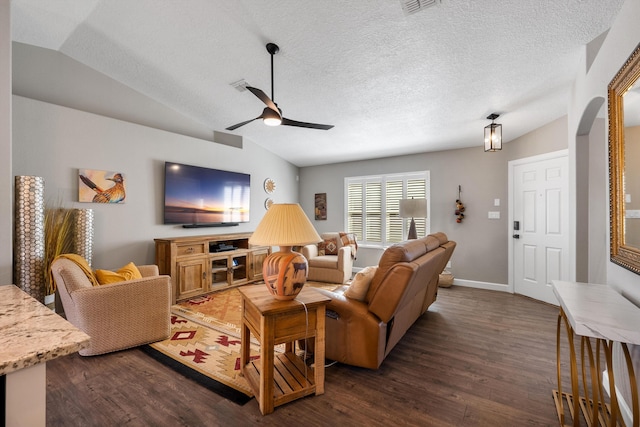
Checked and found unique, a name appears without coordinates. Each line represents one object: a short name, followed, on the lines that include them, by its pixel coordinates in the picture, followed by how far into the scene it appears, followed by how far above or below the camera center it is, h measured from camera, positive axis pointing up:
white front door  3.62 -0.09
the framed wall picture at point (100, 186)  3.25 +0.35
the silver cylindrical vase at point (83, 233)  2.99 -0.20
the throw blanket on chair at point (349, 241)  5.14 -0.47
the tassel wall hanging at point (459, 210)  4.62 +0.11
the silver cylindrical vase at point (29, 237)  2.38 -0.21
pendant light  3.30 +0.97
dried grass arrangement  2.67 -0.22
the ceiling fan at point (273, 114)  2.32 +0.93
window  5.10 +0.23
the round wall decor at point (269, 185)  5.59 +0.62
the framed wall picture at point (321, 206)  6.23 +0.22
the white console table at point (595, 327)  1.17 -0.48
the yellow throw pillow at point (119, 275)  2.45 -0.56
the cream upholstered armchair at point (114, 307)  2.19 -0.79
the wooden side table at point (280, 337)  1.62 -0.76
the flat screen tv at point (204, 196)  4.03 +0.31
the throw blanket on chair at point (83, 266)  2.36 -0.45
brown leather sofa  1.92 -0.71
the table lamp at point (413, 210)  4.53 +0.11
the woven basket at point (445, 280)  4.51 -1.04
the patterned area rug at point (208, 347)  1.95 -1.17
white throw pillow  2.14 -0.54
